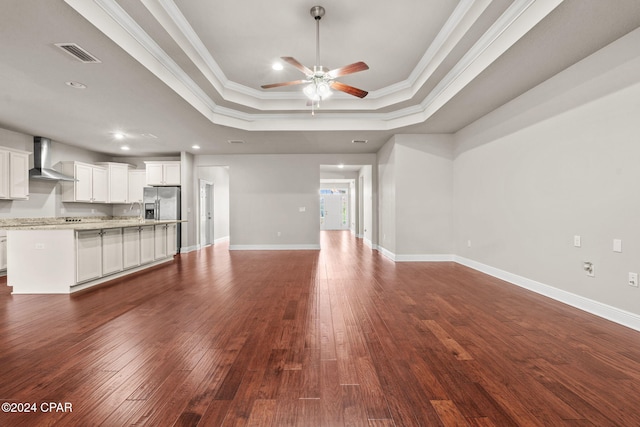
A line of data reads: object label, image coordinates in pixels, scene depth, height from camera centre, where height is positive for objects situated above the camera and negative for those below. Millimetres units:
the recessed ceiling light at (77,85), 3668 +1653
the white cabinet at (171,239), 6371 -573
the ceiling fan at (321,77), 3016 +1499
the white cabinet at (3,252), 5051 -658
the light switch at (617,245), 2840 -334
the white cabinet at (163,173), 7949 +1111
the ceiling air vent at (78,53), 2818 +1639
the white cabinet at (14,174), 5309 +765
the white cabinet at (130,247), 4845 -578
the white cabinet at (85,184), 6871 +740
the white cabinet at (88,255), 3918 -582
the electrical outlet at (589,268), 3115 -619
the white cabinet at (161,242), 5895 -589
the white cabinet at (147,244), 5348 -573
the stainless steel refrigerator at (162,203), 7891 +285
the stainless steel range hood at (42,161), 6051 +1139
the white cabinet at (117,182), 7766 +879
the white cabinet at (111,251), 4391 -580
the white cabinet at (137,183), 8227 +870
